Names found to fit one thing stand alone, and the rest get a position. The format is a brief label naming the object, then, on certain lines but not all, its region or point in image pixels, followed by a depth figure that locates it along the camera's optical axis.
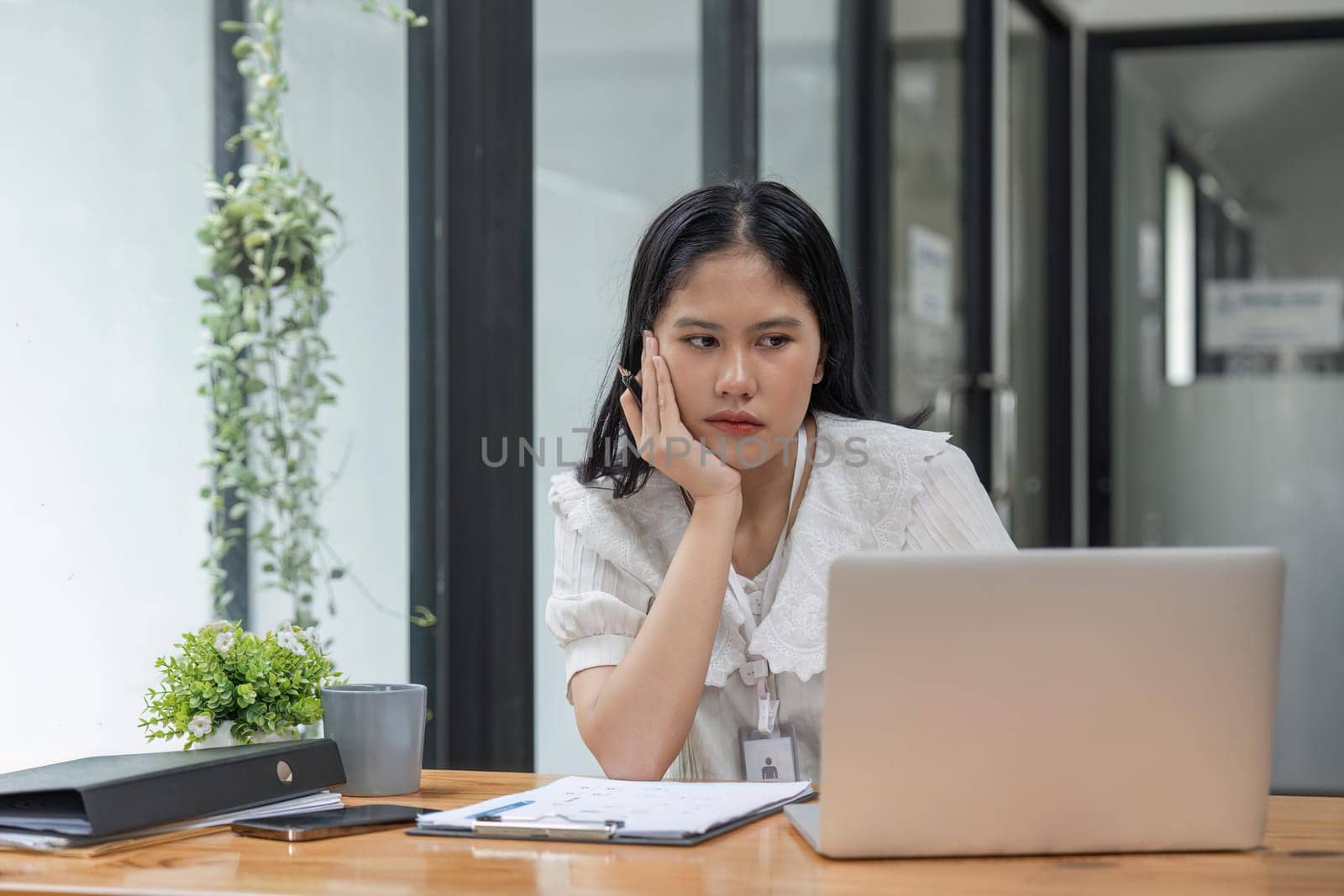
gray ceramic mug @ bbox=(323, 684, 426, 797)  2.78
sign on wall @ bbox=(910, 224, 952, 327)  6.55
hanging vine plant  3.55
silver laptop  2.46
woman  3.06
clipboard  2.54
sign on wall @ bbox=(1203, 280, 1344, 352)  7.38
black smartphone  2.59
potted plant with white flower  2.76
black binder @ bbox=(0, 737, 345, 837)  2.55
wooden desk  2.43
